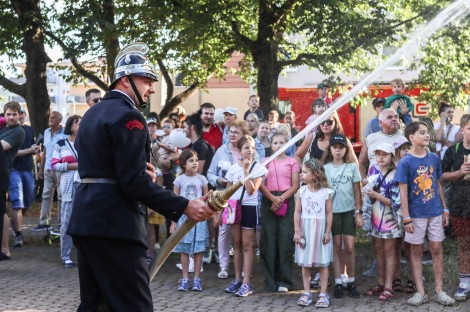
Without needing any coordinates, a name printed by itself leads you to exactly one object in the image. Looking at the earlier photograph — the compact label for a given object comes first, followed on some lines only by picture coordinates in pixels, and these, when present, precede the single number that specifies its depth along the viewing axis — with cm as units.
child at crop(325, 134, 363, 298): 923
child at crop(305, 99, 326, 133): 1105
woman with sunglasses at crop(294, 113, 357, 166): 983
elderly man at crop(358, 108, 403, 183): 987
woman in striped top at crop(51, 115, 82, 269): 1100
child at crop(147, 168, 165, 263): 1116
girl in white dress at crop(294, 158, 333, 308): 892
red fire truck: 2297
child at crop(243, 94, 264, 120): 1385
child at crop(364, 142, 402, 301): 910
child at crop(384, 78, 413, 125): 1111
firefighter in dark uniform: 515
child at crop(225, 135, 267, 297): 938
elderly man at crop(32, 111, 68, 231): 1343
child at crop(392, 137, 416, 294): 922
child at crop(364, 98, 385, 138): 1123
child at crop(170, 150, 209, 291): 963
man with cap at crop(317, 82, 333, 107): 1428
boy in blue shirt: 880
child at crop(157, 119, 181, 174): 1159
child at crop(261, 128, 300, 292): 955
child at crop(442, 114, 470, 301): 903
